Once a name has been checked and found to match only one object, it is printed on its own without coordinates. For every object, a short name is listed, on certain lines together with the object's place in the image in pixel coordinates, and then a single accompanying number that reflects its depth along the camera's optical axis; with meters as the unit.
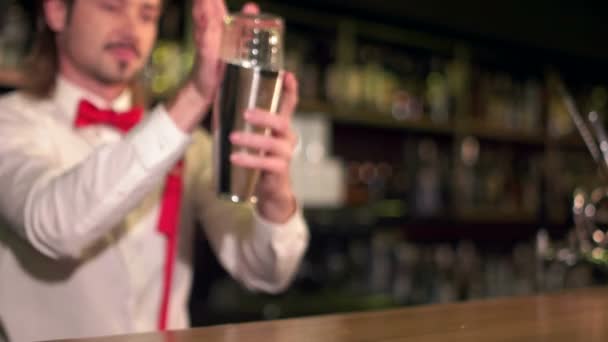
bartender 1.16
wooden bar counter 0.77
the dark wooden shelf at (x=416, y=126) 3.04
